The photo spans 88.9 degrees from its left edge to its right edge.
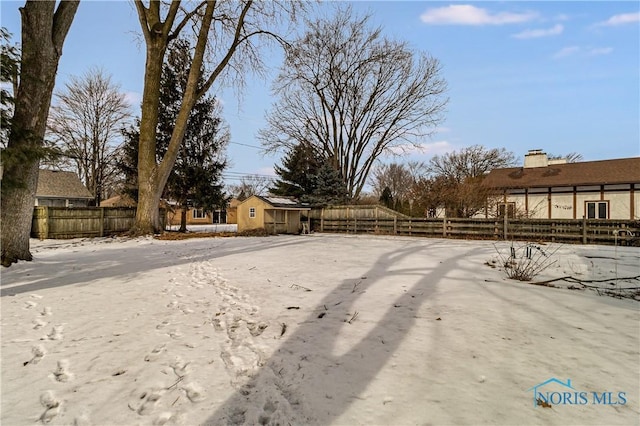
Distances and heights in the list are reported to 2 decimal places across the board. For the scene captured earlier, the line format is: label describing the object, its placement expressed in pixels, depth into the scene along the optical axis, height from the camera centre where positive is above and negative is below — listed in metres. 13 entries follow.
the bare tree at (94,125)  24.97 +7.29
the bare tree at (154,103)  14.06 +5.07
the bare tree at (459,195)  18.56 +1.21
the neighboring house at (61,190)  25.38 +2.11
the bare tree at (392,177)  50.18 +6.21
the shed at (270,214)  20.98 +0.16
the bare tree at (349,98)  24.03 +9.30
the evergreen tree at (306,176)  24.48 +3.22
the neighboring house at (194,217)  41.20 -0.07
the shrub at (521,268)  5.90 -1.06
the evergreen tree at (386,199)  29.74 +1.64
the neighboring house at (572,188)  22.38 +2.09
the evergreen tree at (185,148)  19.47 +4.20
